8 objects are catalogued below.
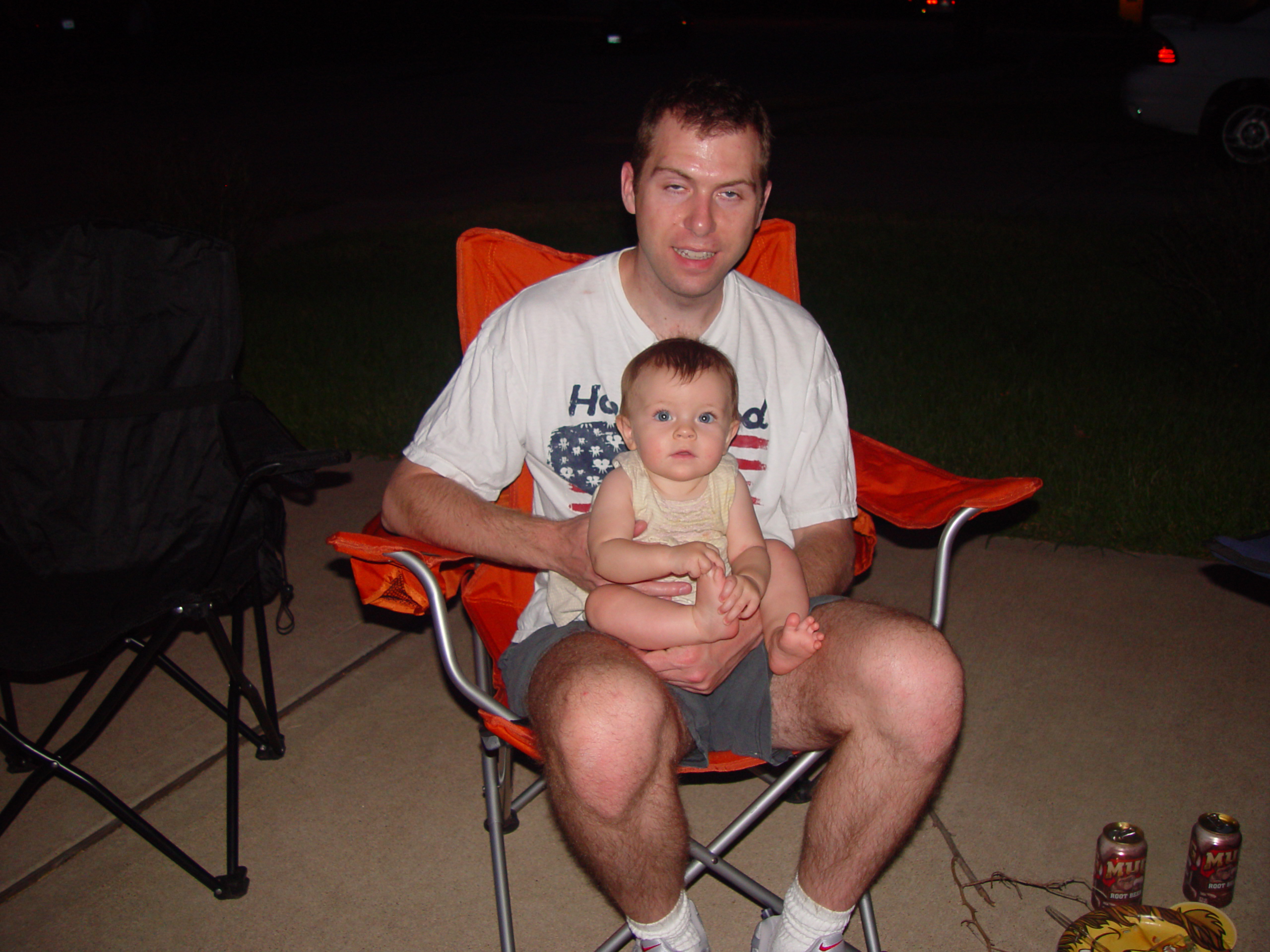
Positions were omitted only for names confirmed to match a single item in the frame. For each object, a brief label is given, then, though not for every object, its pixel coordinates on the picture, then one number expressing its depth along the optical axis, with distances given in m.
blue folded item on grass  2.09
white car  8.79
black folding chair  2.58
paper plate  1.97
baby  1.80
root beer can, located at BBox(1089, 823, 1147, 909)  2.11
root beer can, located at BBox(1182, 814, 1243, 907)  2.10
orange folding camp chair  1.88
